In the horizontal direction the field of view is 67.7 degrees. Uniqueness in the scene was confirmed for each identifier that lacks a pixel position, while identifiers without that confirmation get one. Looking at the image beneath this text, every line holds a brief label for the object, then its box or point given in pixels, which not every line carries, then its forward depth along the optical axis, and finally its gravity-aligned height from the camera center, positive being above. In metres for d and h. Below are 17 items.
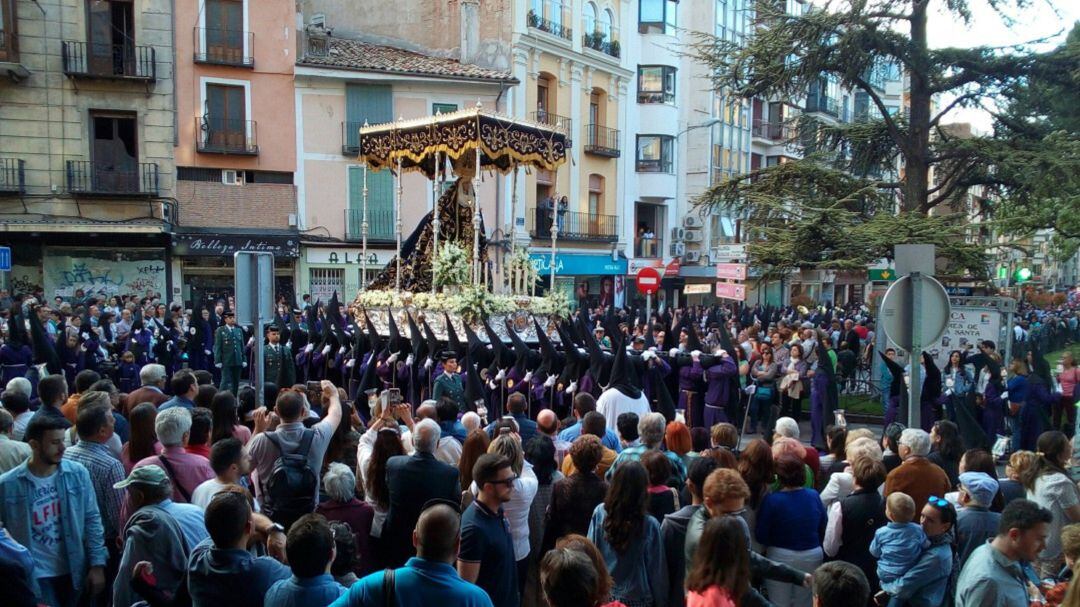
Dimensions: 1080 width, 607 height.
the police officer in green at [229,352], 13.11 -1.64
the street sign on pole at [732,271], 17.00 -0.33
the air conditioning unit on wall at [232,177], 25.11 +2.32
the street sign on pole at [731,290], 16.33 -0.72
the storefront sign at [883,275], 20.19 -0.49
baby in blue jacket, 4.31 -1.53
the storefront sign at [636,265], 33.02 -0.43
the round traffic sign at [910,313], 6.10 -0.43
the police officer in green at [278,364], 12.59 -1.77
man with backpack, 4.68 -1.29
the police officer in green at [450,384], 10.00 -1.64
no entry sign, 21.56 -0.68
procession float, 13.80 +0.16
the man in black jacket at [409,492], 4.76 -1.42
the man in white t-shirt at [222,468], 4.46 -1.21
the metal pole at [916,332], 6.07 -0.57
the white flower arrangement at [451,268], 14.20 -0.26
